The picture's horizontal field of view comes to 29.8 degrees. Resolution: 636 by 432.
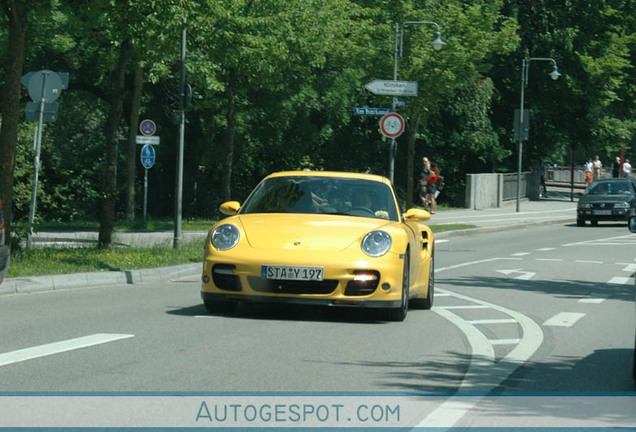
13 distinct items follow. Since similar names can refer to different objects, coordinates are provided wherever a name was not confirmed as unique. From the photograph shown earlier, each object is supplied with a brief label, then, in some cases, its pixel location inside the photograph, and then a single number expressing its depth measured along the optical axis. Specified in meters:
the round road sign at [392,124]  29.06
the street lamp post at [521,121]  42.69
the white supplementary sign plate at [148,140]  35.03
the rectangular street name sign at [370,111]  27.48
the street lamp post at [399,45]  29.50
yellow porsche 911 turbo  10.72
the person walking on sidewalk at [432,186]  41.60
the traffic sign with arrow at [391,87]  27.06
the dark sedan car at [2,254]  10.61
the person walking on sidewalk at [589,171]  61.00
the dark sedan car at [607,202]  37.62
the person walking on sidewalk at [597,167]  60.88
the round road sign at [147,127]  37.09
